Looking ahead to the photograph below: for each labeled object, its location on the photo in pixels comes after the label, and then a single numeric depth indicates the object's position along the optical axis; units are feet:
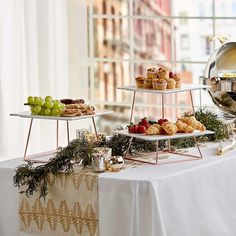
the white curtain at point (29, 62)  17.57
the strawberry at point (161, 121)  13.34
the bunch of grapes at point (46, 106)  13.29
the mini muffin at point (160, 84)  13.83
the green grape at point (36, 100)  13.39
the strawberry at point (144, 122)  13.30
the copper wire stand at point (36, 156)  13.31
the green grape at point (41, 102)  13.35
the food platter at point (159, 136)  12.78
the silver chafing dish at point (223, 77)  15.55
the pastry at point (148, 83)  14.11
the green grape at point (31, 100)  13.44
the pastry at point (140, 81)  14.14
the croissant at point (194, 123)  13.52
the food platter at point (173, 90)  13.67
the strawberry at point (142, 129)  13.11
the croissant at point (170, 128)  12.95
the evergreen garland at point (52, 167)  12.69
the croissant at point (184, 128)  13.19
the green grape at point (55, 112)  13.29
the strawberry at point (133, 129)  13.16
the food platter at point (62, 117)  13.08
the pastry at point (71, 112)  13.24
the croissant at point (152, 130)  13.00
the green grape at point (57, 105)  13.28
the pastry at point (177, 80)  14.20
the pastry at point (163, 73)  14.06
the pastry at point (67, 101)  13.94
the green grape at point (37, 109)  13.35
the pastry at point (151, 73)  14.09
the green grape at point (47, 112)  13.29
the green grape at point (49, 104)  13.26
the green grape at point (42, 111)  13.38
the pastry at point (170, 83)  14.01
